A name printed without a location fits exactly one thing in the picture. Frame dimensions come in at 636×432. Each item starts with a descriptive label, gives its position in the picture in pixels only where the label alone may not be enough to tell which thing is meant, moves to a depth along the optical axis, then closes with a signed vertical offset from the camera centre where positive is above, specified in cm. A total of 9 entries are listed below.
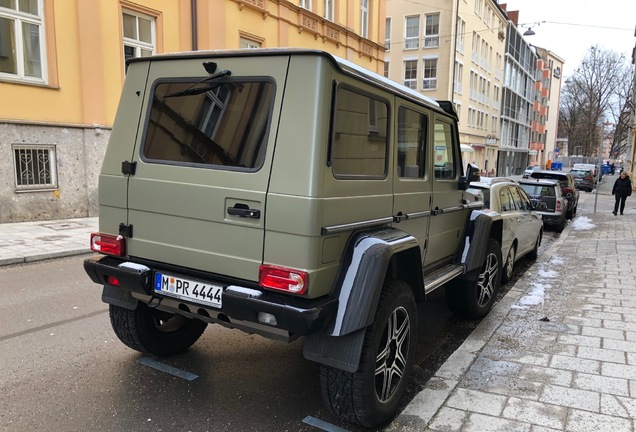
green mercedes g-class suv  273 -35
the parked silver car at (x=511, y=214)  702 -89
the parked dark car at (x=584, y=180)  3388 -146
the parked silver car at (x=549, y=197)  1309 -106
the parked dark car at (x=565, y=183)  1551 -81
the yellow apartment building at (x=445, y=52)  3994 +905
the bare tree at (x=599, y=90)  5678 +855
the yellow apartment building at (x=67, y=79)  1109 +178
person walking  1714 -104
